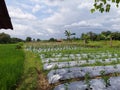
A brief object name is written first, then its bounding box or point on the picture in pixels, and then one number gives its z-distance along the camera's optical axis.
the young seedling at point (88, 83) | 2.73
